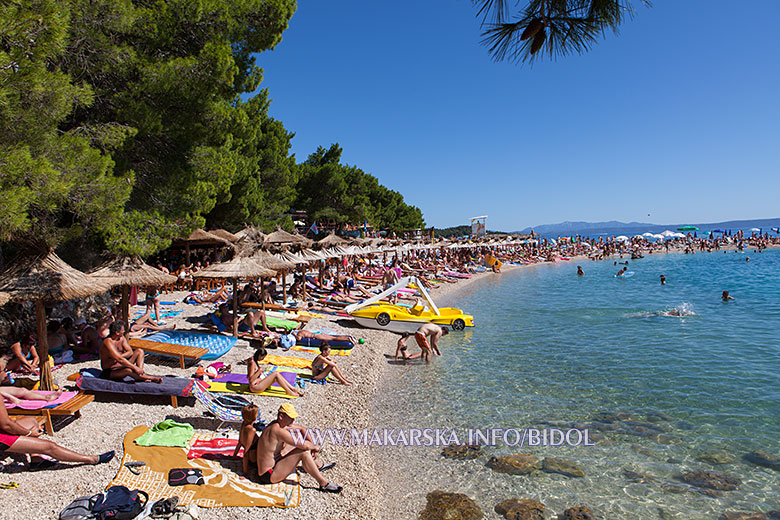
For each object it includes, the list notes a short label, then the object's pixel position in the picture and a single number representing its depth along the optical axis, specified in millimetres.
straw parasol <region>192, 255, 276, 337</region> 10297
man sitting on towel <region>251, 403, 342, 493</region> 4848
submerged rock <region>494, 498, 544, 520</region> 5000
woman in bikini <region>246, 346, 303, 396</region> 7180
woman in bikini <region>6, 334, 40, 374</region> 6953
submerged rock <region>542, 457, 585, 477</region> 5961
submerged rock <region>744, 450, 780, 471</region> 6203
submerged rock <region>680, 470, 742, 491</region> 5695
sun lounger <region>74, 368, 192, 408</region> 6203
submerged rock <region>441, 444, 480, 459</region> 6355
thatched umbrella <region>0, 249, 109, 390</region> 5988
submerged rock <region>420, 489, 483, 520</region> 4996
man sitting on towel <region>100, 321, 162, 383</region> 6281
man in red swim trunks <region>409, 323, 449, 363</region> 11141
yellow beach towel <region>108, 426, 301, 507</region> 4398
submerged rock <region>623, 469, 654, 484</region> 5805
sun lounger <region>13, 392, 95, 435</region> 5114
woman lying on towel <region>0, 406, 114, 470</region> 4273
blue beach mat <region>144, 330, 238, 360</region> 8883
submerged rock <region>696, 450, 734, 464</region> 6312
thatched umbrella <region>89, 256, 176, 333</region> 8711
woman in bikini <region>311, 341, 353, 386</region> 8680
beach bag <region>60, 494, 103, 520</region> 3745
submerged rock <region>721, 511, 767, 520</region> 5051
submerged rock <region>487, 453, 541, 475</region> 6000
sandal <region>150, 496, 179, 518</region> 4008
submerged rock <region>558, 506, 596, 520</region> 5005
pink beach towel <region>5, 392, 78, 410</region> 5105
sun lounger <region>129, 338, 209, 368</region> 8047
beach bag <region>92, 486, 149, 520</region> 3849
